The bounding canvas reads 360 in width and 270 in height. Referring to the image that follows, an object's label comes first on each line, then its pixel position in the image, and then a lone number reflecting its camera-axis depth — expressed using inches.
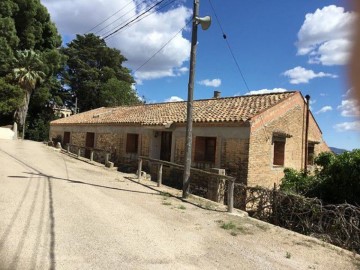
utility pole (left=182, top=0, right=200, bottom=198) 451.8
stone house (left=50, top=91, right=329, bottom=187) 583.2
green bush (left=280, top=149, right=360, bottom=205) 470.9
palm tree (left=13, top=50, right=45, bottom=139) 1504.7
